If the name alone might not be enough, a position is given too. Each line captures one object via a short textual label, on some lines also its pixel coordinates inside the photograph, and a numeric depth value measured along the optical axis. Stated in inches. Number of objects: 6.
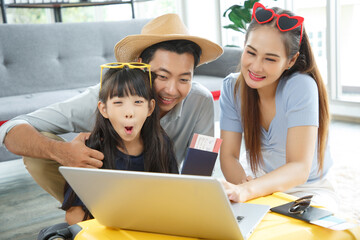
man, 60.5
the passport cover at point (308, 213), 36.7
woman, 54.9
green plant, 154.2
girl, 53.7
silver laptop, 30.6
